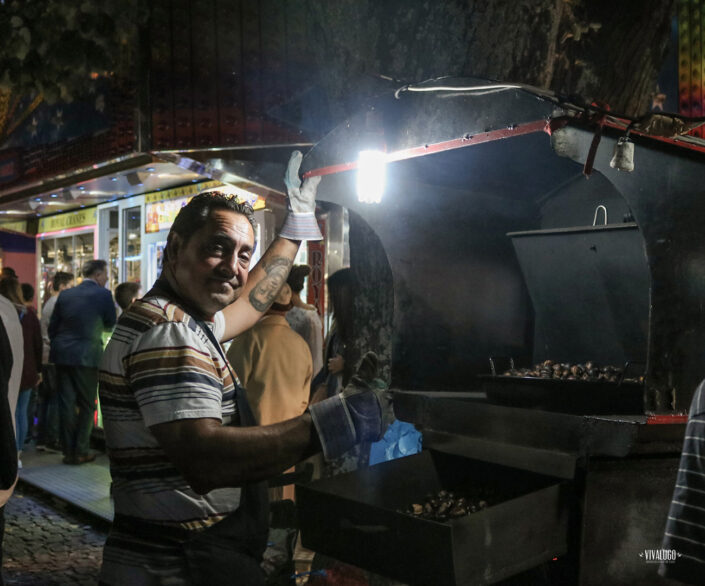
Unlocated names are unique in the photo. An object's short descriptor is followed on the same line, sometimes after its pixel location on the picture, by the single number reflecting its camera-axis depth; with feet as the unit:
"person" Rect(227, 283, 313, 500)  17.04
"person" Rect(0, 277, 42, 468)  29.01
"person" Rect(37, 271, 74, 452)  34.42
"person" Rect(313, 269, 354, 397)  17.39
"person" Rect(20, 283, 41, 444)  33.60
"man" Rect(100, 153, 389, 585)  6.59
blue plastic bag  14.37
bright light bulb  12.05
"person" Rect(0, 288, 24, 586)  11.53
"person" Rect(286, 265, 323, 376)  19.66
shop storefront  48.14
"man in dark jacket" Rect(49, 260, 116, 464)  30.45
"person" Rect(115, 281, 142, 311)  29.48
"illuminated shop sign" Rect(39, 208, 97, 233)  47.44
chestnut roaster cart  8.91
